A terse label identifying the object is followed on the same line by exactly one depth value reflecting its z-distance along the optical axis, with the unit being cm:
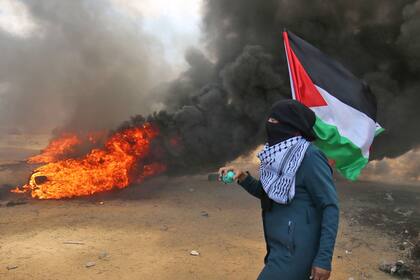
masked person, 252
